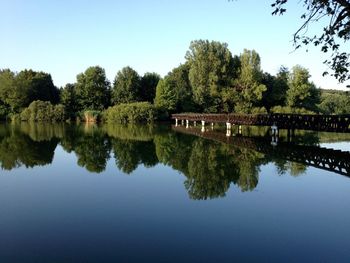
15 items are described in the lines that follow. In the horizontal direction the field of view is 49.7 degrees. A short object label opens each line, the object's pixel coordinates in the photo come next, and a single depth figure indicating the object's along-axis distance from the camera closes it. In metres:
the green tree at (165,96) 68.50
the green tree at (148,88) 80.44
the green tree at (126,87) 76.94
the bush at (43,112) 70.56
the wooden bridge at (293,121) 25.33
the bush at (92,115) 71.00
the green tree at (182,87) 67.50
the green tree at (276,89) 62.12
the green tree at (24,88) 77.00
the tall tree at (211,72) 60.59
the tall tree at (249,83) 59.09
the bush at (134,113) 67.31
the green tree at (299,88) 59.16
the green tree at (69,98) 78.69
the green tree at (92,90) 78.75
